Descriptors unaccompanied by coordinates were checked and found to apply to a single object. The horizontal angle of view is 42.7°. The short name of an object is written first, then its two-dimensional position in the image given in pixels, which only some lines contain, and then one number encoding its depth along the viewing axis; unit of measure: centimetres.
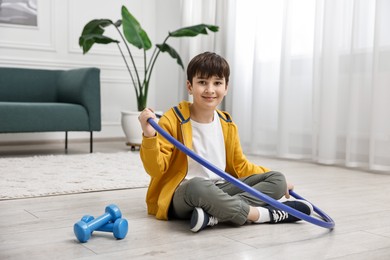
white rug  222
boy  152
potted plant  387
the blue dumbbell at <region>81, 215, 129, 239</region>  140
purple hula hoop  138
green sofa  341
